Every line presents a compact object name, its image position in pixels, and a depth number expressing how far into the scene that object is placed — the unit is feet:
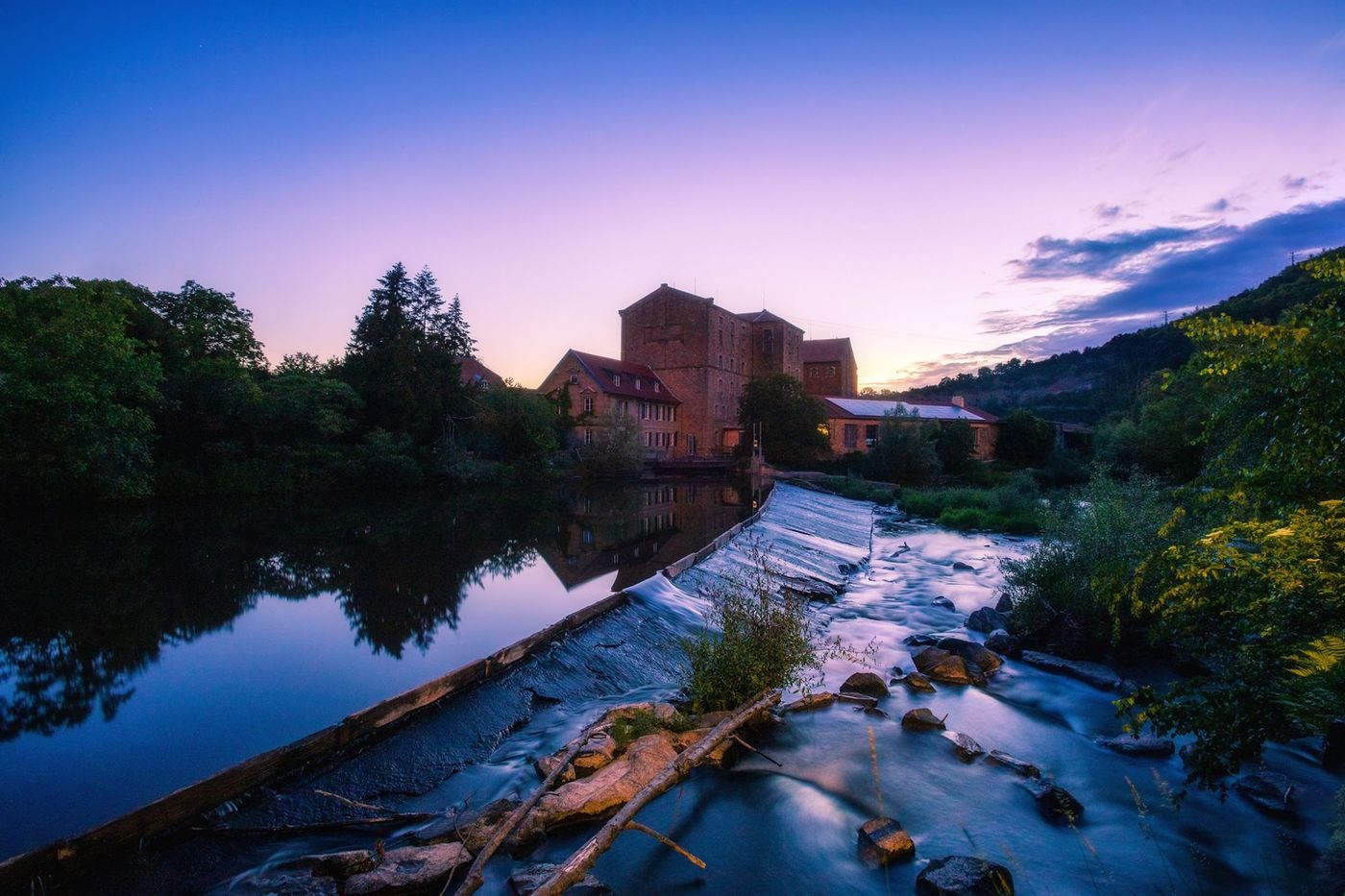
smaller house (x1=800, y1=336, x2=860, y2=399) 216.95
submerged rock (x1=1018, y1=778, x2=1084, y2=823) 17.80
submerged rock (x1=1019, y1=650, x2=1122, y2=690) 27.55
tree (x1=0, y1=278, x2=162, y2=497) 66.80
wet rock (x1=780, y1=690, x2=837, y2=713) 24.41
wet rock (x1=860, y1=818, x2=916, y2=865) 15.84
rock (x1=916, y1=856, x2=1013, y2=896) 14.05
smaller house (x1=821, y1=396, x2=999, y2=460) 160.25
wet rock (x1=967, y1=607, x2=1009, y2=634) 36.55
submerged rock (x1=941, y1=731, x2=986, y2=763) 21.08
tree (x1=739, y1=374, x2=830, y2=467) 151.74
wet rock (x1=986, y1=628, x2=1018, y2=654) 32.58
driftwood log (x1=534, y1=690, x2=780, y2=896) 12.62
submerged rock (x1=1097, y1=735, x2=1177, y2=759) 21.09
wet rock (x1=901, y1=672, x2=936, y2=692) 27.17
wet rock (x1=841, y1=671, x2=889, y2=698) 26.43
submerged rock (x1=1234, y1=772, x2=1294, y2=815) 17.50
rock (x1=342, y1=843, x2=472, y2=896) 13.75
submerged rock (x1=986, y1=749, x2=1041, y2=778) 20.21
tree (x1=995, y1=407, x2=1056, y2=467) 151.94
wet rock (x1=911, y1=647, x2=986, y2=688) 28.32
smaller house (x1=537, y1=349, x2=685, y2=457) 152.66
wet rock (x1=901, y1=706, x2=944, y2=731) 23.00
